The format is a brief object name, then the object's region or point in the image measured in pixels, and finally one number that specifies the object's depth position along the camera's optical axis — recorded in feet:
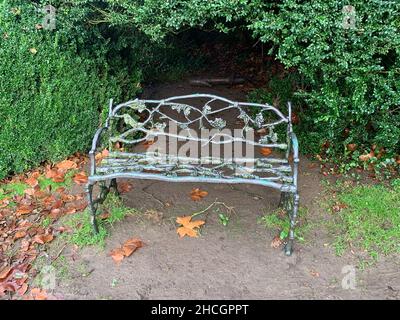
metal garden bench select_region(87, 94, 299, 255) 10.45
